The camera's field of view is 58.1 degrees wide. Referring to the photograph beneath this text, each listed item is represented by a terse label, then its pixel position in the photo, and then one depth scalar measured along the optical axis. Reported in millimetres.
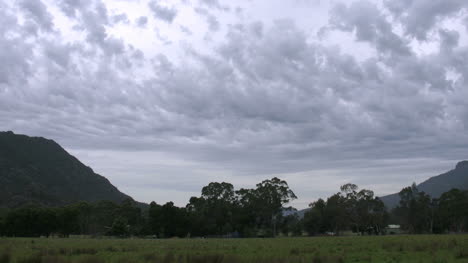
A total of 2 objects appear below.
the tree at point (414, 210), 111812
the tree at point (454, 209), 104500
